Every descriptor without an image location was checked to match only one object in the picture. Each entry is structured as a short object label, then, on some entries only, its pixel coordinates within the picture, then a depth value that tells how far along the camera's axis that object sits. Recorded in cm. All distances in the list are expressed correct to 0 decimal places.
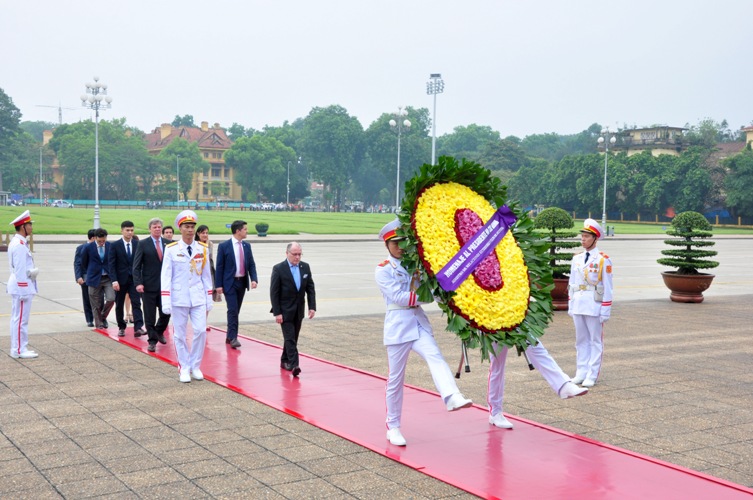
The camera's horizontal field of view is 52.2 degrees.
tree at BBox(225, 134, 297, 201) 11912
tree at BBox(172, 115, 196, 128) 17850
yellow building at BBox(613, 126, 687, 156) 9369
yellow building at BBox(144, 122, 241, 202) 12750
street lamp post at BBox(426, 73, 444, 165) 5039
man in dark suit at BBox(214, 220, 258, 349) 1105
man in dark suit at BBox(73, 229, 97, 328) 1243
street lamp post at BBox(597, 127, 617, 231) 5642
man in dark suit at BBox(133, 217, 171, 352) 1074
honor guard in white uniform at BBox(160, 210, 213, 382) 889
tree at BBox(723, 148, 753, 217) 7331
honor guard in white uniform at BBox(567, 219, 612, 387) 889
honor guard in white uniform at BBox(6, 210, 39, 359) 990
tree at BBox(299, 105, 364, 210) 12100
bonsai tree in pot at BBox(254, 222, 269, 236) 4362
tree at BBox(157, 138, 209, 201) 11314
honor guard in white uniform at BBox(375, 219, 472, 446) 634
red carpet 548
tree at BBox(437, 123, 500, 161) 15700
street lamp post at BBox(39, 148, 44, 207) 10974
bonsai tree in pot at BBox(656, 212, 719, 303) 1716
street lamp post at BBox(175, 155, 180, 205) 11162
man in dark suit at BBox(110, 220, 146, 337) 1171
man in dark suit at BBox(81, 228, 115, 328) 1218
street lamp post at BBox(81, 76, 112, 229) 4100
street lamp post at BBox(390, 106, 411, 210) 4661
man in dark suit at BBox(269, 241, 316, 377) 934
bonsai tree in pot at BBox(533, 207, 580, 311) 1516
